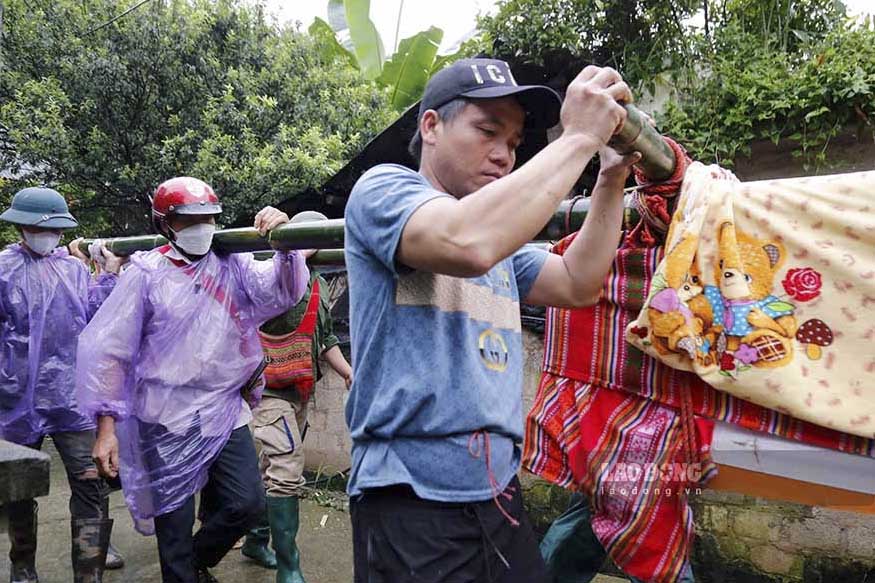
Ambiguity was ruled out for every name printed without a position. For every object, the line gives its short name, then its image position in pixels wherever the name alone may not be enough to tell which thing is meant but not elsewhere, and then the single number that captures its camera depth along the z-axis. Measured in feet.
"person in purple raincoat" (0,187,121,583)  12.30
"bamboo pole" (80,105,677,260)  5.14
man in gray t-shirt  4.51
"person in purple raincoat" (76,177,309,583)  10.15
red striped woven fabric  6.67
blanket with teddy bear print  5.92
